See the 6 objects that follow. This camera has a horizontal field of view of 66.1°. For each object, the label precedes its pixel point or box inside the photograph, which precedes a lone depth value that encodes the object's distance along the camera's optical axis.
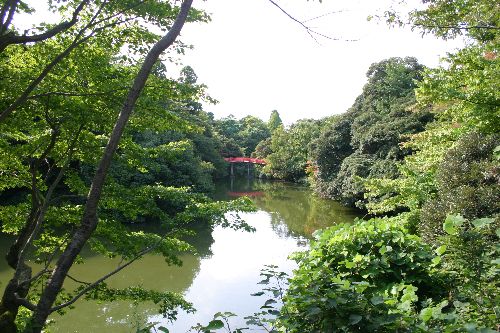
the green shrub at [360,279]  1.80
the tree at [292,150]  32.66
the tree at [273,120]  53.58
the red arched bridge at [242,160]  37.00
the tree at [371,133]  16.09
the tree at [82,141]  3.87
